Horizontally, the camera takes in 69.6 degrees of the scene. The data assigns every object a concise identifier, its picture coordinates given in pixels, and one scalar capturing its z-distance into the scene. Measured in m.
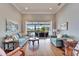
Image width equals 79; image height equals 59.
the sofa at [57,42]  1.45
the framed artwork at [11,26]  1.40
